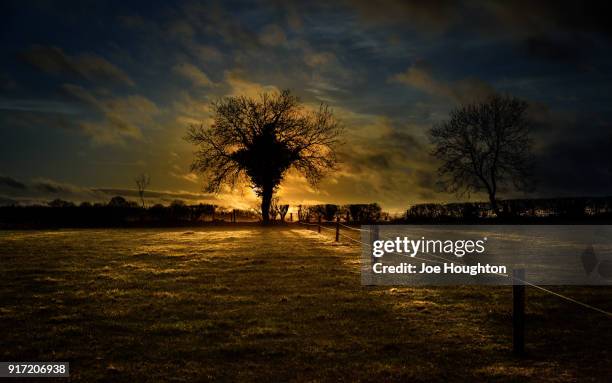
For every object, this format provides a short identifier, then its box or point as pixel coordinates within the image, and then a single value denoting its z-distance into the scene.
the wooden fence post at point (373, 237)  18.06
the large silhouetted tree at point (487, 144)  47.59
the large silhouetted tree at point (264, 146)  50.34
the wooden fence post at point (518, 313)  8.11
